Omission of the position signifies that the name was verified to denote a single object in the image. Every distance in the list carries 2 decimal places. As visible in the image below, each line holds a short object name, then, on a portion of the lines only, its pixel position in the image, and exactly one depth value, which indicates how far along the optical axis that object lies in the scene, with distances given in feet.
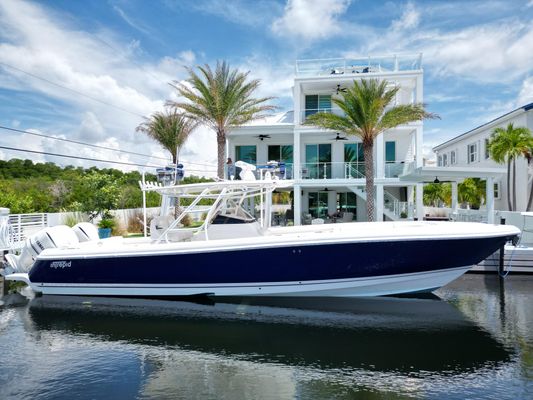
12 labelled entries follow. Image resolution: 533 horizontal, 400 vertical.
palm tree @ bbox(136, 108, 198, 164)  66.18
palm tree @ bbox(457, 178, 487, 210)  86.63
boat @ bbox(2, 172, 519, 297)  25.03
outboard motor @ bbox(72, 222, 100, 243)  31.83
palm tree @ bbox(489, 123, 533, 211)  58.95
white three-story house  63.46
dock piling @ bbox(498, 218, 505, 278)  36.01
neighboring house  62.64
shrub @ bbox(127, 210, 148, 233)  65.00
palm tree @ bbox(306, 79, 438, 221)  48.70
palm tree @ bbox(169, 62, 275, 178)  54.24
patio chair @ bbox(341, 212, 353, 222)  69.00
